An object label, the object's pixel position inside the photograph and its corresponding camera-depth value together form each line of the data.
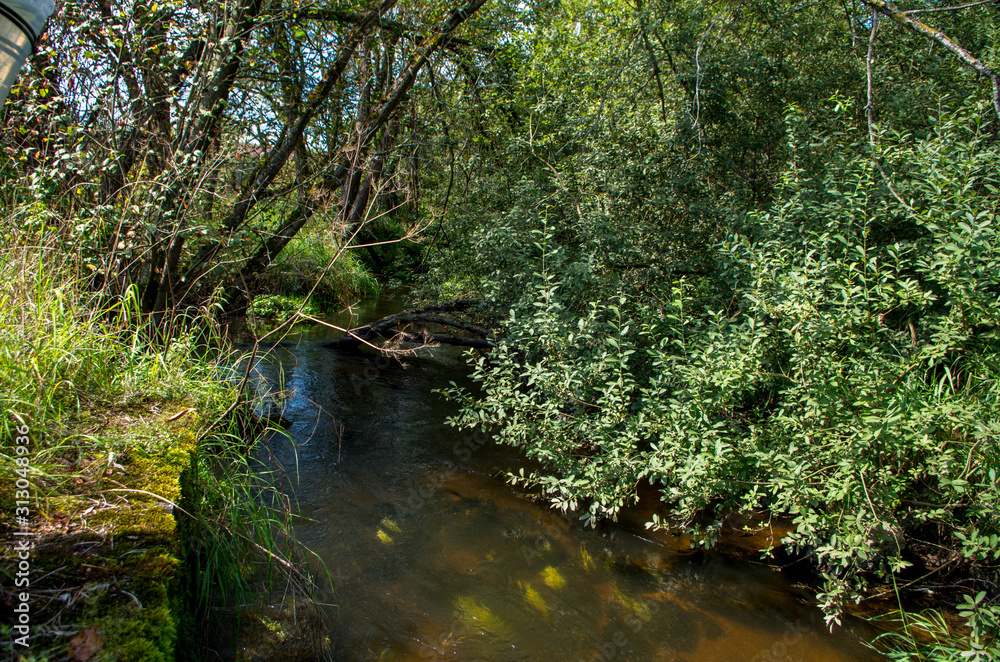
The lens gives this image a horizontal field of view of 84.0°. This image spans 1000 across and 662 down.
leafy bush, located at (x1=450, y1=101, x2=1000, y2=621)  3.31
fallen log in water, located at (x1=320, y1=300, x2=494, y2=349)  8.29
